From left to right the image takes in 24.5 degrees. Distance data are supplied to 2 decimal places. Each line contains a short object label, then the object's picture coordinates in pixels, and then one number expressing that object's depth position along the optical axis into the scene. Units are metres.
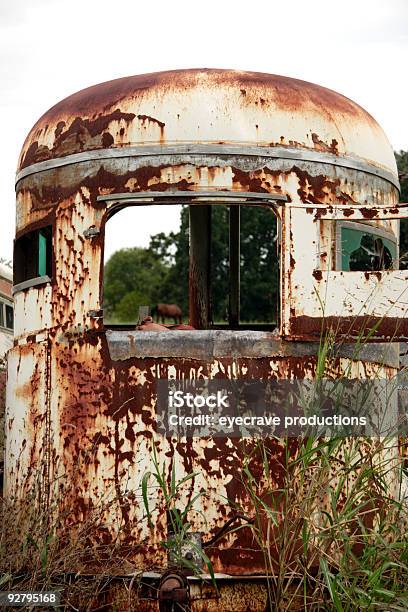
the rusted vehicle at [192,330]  5.36
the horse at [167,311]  25.66
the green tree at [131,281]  35.03
